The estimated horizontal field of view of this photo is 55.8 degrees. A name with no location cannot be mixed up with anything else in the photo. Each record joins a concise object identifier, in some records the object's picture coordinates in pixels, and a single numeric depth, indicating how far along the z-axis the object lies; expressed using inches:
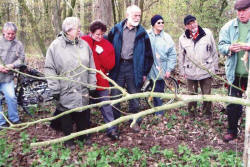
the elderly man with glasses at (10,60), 179.2
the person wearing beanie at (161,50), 189.5
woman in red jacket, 166.9
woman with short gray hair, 143.2
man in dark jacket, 172.2
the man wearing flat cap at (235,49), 134.7
